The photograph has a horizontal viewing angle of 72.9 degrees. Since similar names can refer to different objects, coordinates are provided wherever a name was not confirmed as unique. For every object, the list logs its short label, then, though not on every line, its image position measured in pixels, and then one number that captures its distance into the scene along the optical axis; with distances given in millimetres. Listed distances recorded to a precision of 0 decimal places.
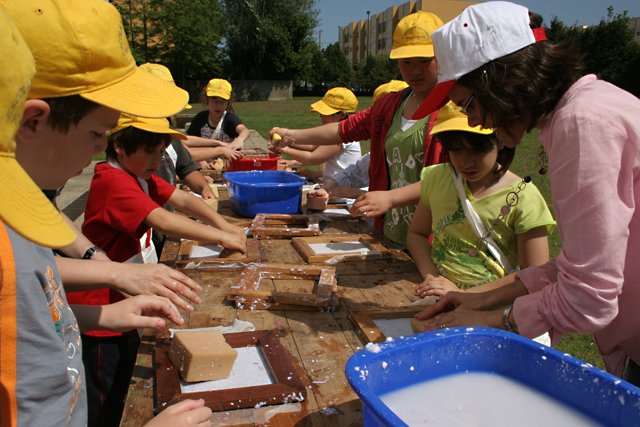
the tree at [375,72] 50116
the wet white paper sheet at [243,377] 1201
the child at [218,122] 4840
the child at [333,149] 4203
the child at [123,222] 1896
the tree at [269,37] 41031
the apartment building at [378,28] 48562
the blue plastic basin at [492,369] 874
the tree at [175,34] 37625
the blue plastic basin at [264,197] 2918
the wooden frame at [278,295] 1693
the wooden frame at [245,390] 1111
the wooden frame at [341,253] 2238
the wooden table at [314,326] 1124
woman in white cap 986
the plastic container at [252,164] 4023
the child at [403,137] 2473
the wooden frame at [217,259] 2109
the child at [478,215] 1813
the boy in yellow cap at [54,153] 832
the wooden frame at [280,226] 2633
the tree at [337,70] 55531
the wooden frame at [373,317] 1463
